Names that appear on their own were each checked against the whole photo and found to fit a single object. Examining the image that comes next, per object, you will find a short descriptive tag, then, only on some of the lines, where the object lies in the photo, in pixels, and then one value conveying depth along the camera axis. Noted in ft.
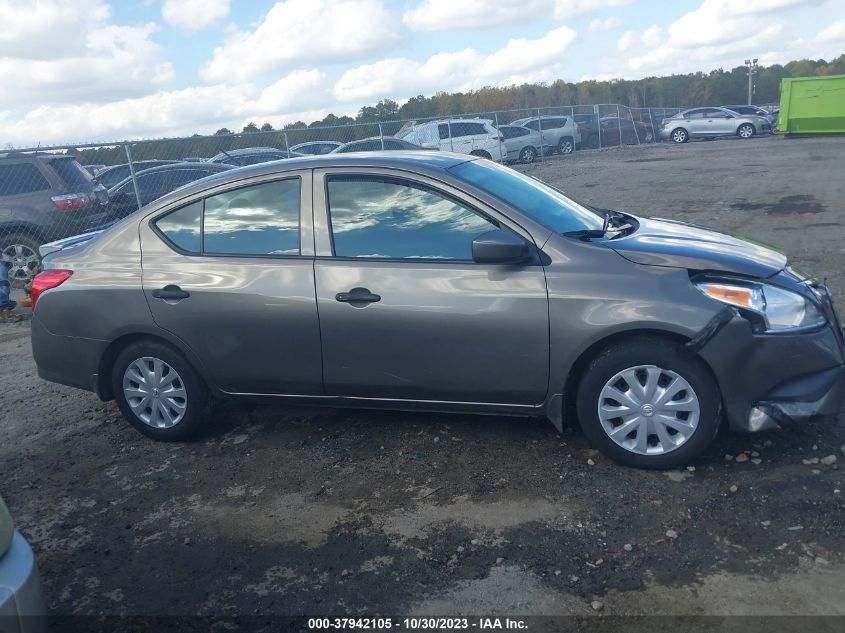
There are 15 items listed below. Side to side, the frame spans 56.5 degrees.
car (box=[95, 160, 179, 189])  41.90
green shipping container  96.12
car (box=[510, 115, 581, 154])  94.07
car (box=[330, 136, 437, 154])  59.47
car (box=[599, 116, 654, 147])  110.32
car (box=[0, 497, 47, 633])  8.12
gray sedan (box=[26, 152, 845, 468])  13.03
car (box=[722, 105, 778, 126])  115.03
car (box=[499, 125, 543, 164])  88.05
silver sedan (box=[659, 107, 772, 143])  113.09
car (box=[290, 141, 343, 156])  69.67
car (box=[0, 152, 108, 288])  35.76
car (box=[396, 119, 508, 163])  71.61
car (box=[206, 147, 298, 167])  50.45
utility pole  200.75
